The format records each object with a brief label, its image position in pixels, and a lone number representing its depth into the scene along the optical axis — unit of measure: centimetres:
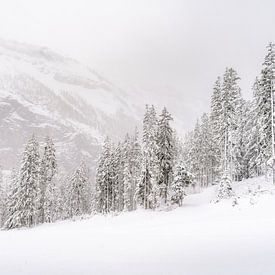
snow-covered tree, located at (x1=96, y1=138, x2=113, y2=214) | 6197
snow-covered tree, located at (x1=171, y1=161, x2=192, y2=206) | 4250
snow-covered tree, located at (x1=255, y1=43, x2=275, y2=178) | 3547
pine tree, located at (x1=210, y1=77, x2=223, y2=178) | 4611
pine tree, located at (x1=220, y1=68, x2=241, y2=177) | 4269
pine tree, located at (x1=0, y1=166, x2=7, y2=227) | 7669
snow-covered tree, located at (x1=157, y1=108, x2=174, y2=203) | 4722
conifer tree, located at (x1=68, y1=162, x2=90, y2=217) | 6872
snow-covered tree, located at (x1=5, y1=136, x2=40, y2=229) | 5097
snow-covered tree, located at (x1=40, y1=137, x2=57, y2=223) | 5775
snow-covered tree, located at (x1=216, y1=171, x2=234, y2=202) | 3657
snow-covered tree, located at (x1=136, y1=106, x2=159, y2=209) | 4706
